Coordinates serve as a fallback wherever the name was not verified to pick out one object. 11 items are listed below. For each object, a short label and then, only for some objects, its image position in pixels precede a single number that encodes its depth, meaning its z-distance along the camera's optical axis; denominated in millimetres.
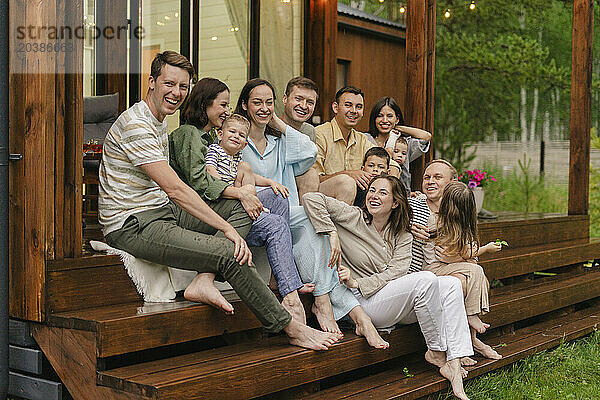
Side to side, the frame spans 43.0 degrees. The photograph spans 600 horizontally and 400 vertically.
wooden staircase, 2633
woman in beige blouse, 3359
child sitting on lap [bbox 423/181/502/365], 3588
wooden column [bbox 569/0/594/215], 6312
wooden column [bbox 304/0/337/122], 6430
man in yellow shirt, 4309
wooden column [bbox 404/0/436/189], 4934
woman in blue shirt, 3293
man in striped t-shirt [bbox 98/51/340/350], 2893
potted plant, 6742
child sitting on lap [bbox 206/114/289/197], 3268
